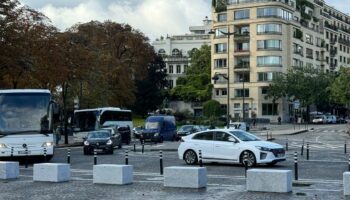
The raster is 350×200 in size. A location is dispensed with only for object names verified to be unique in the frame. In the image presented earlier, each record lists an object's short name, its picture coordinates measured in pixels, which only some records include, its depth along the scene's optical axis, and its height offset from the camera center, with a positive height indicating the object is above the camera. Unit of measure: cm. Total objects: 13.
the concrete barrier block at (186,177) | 1672 -136
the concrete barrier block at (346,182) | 1477 -130
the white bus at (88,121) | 5294 +44
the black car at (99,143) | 3719 -100
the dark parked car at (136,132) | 6092 -57
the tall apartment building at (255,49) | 10438 +1328
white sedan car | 2447 -85
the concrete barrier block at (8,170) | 1995 -143
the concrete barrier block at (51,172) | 1900 -142
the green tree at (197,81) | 11156 +832
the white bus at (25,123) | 2719 +12
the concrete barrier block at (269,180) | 1545 -133
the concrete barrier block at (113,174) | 1791 -138
